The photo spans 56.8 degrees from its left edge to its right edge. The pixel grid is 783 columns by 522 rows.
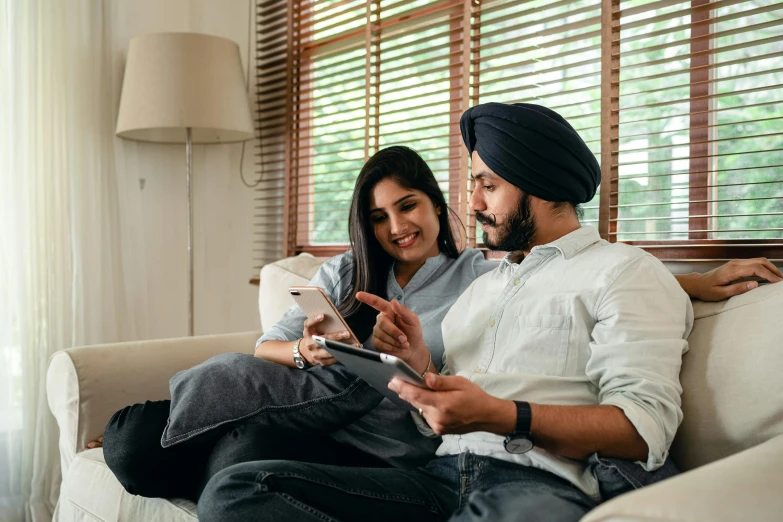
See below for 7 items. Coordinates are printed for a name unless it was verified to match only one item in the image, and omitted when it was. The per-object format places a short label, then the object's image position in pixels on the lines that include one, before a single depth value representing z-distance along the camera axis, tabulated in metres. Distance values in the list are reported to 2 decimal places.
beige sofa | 0.81
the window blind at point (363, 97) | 2.47
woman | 1.53
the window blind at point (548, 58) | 2.06
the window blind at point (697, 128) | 1.74
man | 1.15
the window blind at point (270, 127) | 3.11
